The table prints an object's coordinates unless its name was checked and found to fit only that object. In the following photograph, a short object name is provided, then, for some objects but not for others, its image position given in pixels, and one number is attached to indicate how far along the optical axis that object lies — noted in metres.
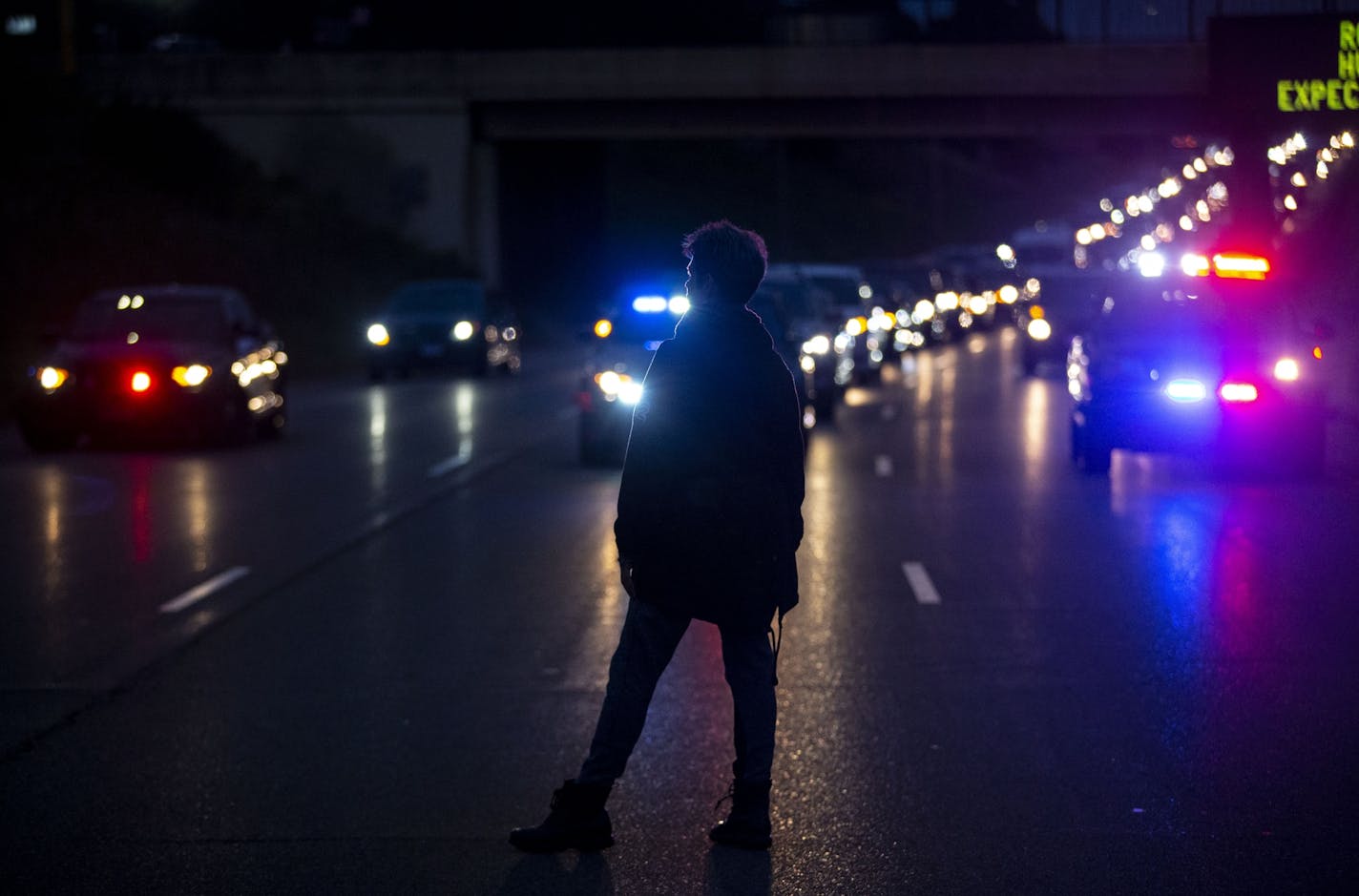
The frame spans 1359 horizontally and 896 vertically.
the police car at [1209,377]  19.45
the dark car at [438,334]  41.34
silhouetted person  6.59
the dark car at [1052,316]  39.78
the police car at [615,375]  21.75
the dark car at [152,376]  23.86
